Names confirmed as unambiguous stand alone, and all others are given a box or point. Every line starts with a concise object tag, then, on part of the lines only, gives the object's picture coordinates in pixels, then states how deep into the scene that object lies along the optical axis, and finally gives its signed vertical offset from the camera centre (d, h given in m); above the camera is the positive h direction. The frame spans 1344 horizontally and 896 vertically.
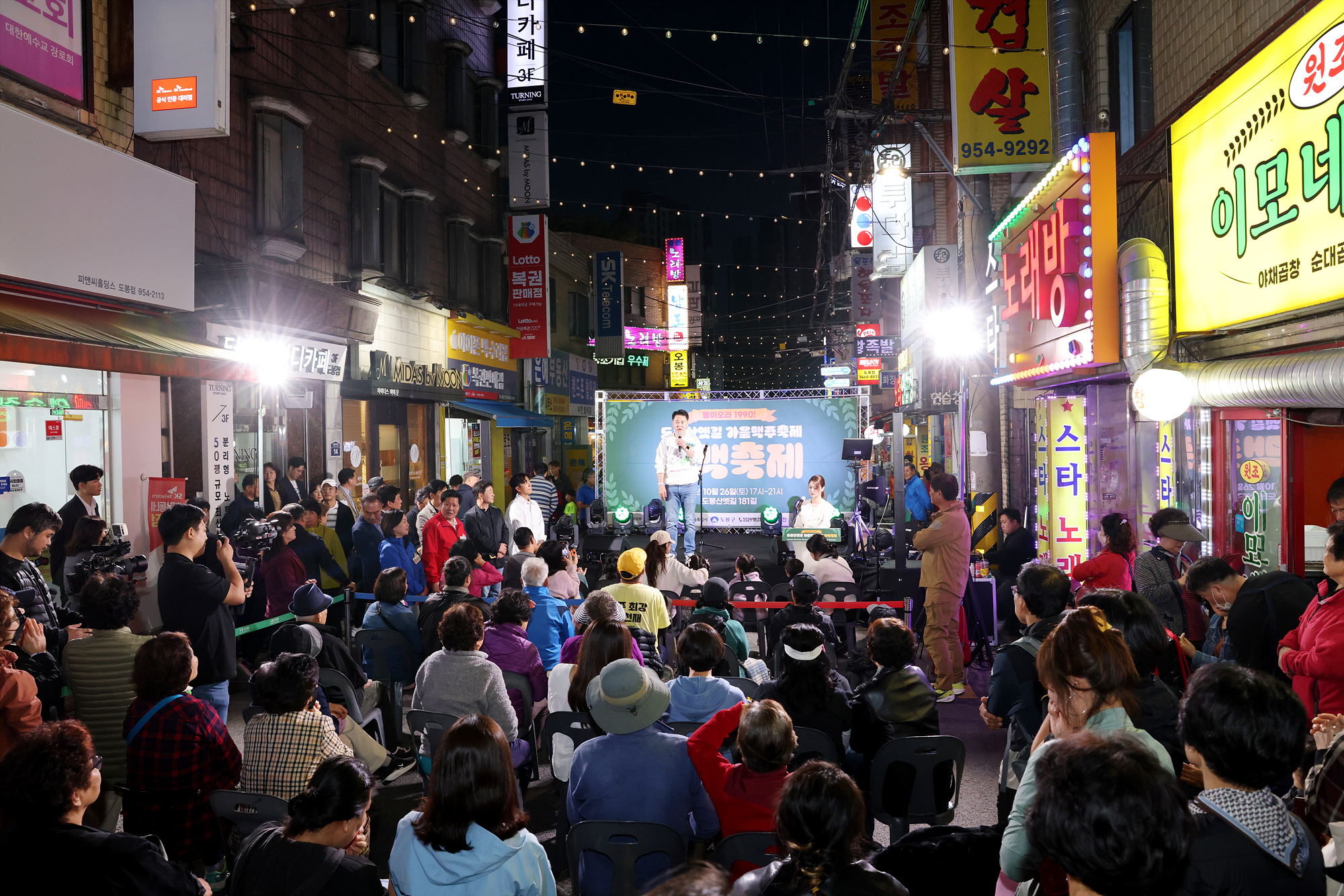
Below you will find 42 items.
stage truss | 16.11 +0.99
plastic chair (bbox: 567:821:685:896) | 3.22 -1.52
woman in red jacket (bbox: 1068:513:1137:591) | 6.71 -0.99
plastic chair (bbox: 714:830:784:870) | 3.19 -1.52
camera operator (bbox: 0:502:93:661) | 5.67 -0.67
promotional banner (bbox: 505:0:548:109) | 17.11 +8.20
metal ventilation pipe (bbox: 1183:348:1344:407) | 5.14 +0.39
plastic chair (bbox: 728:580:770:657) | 8.60 -1.53
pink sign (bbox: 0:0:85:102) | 8.10 +4.17
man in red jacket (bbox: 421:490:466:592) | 9.59 -1.00
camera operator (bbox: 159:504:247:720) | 5.41 -0.97
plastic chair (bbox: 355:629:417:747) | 6.69 -1.53
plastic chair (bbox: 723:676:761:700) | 5.21 -1.47
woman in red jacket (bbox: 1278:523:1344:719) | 3.94 -1.01
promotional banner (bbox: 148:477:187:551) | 10.17 -0.45
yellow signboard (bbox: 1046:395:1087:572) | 11.12 -0.54
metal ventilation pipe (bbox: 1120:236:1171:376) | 7.36 +1.16
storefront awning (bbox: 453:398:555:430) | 21.70 +1.02
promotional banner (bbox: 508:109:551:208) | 18.16 +6.42
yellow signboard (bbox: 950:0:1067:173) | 10.76 +4.56
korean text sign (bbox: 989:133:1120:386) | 7.73 +1.80
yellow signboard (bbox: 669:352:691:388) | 43.12 +4.02
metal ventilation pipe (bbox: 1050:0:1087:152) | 10.37 +4.60
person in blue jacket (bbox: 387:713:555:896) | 2.70 -1.24
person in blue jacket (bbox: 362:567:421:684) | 6.74 -1.31
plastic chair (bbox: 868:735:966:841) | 4.22 -1.70
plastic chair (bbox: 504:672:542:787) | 5.63 -1.58
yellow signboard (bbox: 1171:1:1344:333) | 5.20 +1.83
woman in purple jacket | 5.71 -1.29
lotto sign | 20.56 +4.19
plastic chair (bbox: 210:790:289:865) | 3.69 -1.54
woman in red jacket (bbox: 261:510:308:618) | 8.28 -1.16
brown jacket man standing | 7.77 -1.25
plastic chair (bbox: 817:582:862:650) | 8.64 -1.54
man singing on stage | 14.92 -0.44
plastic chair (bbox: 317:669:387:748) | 5.62 -1.56
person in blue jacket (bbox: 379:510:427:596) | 8.84 -1.04
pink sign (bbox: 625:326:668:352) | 34.66 +4.54
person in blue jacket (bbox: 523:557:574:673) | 6.65 -1.30
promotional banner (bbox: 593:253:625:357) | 29.98 +5.56
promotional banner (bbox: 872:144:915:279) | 20.39 +5.47
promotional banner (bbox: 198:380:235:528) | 11.27 +0.21
